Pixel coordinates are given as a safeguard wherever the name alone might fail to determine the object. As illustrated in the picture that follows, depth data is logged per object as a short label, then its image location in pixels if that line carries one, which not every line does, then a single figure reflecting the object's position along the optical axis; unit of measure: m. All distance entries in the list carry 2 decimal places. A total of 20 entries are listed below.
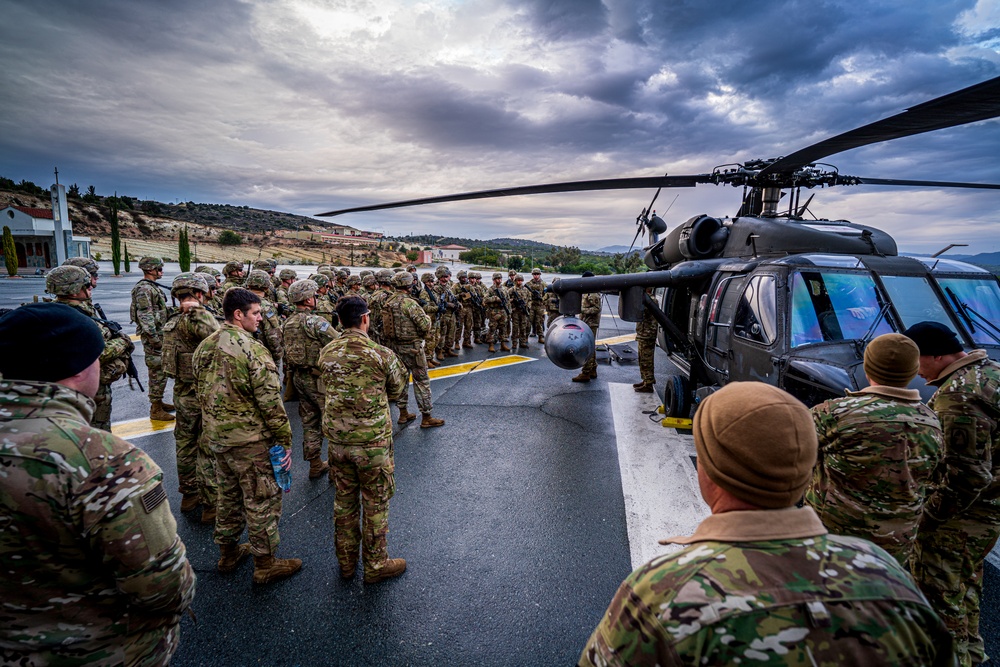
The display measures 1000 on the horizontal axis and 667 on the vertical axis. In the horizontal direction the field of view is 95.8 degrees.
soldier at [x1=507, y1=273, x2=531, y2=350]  11.77
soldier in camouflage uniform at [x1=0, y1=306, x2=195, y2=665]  1.33
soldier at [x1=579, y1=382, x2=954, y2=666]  0.91
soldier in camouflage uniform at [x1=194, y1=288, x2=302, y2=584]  3.00
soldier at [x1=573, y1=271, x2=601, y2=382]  8.50
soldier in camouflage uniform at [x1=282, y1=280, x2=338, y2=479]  4.86
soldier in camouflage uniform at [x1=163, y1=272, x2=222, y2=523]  3.81
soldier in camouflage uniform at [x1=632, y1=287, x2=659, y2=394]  7.65
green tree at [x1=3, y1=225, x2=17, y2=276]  28.79
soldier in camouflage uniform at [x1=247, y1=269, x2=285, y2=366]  6.07
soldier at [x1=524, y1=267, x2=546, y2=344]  12.48
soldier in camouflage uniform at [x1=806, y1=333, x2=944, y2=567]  2.10
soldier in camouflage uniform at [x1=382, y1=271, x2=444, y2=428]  6.29
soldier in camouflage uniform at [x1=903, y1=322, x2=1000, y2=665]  2.38
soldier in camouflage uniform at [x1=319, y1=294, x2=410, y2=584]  3.06
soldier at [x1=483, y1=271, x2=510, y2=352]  11.56
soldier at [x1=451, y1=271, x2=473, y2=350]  11.73
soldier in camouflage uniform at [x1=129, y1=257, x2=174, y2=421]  6.12
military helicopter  3.66
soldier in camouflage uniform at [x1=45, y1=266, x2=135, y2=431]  4.11
